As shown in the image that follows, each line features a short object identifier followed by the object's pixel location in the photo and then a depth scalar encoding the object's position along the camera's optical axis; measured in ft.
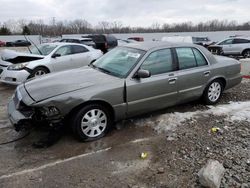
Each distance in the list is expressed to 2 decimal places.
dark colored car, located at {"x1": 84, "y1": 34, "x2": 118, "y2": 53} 43.14
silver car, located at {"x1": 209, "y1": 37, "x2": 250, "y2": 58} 41.14
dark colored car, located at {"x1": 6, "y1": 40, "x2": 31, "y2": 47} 92.33
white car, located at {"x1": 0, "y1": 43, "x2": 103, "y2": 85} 17.97
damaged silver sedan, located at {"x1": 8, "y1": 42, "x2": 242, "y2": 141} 9.30
